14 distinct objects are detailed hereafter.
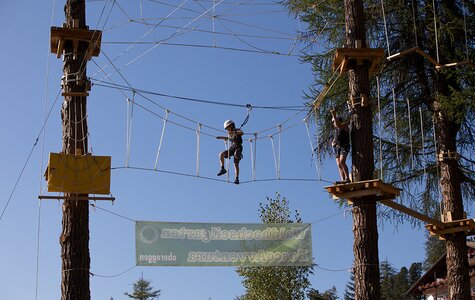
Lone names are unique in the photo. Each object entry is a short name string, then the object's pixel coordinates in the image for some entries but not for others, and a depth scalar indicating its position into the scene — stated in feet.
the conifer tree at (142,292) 188.03
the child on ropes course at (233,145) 45.44
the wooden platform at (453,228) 52.80
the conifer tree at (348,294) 236.38
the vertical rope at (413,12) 55.47
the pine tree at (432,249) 221.85
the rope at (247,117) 44.83
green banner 40.14
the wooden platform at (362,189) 40.27
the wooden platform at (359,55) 43.47
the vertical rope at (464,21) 52.94
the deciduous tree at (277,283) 100.83
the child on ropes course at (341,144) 42.19
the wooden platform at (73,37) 39.78
